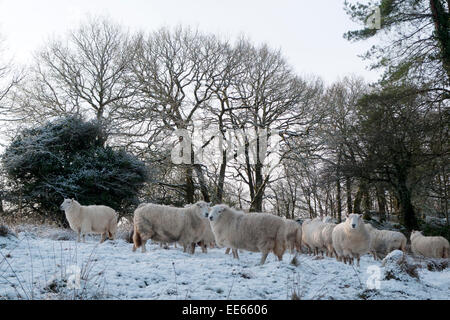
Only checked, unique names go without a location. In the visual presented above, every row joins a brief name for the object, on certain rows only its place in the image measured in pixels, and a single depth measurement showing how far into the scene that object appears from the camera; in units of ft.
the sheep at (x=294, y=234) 35.78
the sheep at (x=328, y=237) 38.81
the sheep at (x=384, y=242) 45.91
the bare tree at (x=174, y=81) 73.72
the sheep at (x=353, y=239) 32.07
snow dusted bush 56.03
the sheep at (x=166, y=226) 29.19
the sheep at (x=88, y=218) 36.35
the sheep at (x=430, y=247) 49.78
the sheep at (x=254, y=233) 24.62
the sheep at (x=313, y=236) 41.50
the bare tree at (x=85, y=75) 77.15
